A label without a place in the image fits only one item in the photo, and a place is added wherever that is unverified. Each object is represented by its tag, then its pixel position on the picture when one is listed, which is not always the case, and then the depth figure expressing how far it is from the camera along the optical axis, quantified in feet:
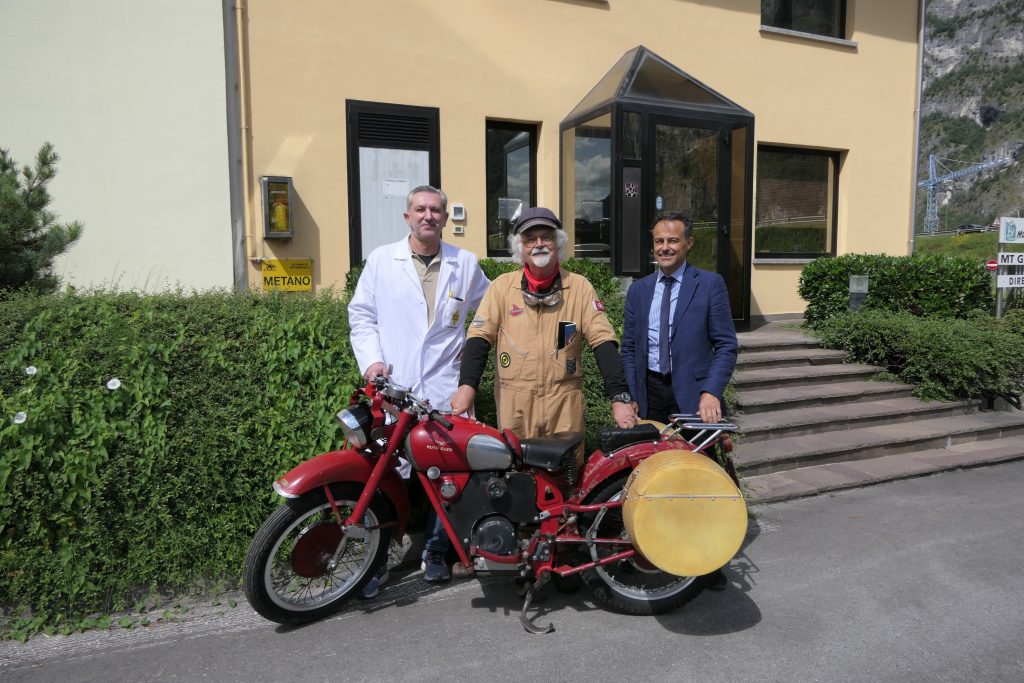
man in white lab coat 12.05
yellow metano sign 26.40
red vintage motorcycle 9.85
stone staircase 18.78
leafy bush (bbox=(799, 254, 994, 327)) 30.01
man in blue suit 12.08
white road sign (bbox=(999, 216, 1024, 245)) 29.66
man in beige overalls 11.21
